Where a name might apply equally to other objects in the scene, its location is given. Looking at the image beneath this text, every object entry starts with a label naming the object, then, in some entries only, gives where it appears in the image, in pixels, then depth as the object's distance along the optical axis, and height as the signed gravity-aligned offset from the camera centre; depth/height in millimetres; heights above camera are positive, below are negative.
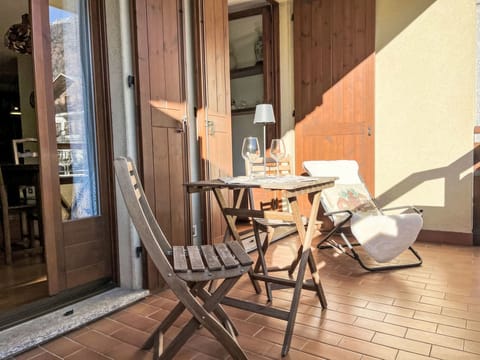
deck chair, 2803 -611
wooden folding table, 1901 -401
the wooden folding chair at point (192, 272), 1505 -508
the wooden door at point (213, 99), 2992 +433
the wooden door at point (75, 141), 2148 +71
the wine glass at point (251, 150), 2377 -14
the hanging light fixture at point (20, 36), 3508 +1135
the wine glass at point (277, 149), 2471 -14
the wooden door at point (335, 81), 4059 +744
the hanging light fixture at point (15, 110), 8297 +993
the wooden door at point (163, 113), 2479 +265
